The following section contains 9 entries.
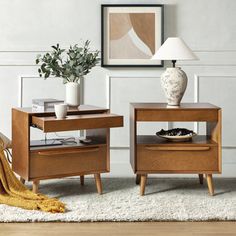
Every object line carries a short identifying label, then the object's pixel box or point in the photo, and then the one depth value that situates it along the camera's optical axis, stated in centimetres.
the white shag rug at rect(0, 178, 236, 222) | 316
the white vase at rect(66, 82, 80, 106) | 385
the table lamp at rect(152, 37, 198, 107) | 371
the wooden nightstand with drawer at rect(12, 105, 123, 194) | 352
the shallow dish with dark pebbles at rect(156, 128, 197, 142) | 374
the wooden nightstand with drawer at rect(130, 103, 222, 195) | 369
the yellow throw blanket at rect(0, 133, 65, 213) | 331
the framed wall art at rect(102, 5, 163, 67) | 462
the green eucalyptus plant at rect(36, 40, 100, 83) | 384
